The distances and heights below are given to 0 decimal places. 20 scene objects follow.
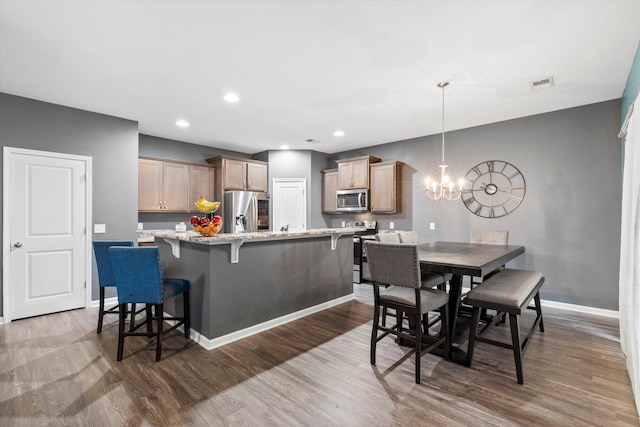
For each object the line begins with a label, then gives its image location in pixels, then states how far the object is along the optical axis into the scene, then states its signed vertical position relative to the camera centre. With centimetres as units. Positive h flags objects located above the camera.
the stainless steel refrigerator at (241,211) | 552 +5
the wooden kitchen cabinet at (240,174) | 555 +79
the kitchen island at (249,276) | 275 -68
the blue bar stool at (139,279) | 241 -55
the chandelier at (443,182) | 310 +35
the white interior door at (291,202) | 619 +25
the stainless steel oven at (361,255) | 542 -79
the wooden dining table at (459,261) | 229 -40
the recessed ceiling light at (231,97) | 339 +138
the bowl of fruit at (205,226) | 266 -11
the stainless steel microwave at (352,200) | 564 +26
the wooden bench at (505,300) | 217 -69
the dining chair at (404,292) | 223 -66
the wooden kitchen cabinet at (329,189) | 628 +53
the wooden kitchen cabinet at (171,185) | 486 +52
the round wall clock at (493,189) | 426 +37
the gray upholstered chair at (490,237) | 381 -32
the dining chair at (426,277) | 297 -67
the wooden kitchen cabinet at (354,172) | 567 +83
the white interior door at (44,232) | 337 -21
